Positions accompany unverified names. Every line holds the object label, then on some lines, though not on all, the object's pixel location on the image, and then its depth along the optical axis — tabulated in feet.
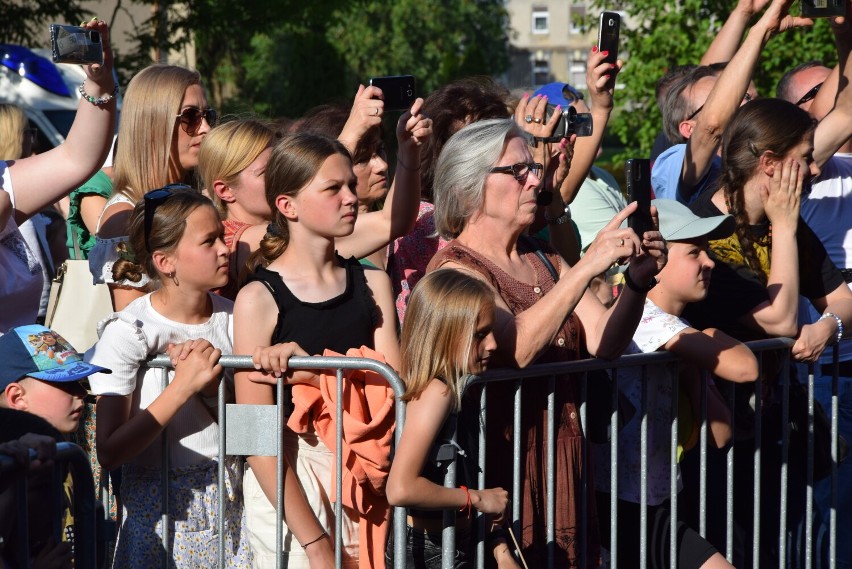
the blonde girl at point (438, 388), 21.62
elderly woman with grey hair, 22.81
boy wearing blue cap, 22.02
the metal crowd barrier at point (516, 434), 22.24
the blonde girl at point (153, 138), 28.07
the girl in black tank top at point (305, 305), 23.36
